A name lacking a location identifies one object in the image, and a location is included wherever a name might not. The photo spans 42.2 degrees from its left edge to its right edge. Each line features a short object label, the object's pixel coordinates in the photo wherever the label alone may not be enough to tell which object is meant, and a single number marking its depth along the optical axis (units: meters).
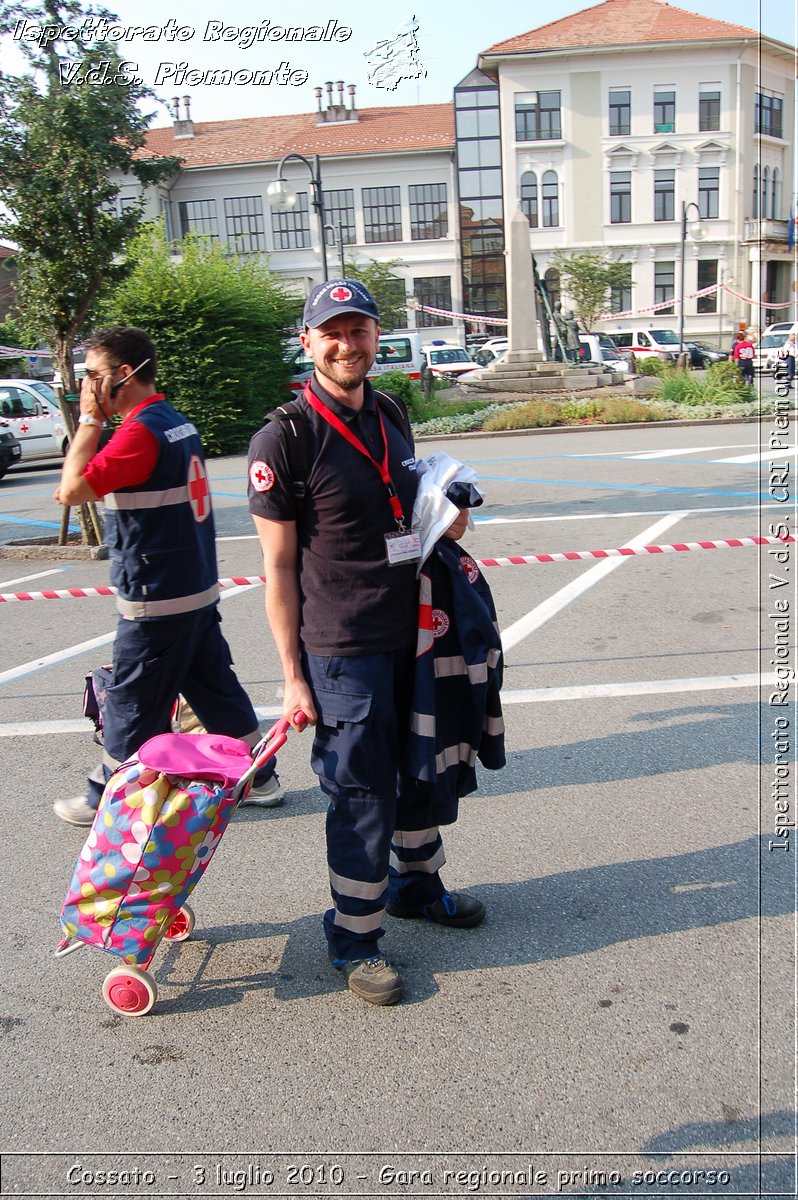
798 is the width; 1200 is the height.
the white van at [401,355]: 27.33
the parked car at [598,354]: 32.66
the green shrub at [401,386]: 20.50
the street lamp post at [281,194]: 15.38
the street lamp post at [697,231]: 53.28
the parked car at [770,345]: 35.47
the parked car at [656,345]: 40.00
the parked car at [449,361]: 33.25
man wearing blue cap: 2.97
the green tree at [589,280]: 48.97
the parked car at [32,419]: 19.53
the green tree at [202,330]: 20.14
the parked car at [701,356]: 40.14
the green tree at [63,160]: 9.82
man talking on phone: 3.63
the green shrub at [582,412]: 20.92
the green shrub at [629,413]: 20.53
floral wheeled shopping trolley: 2.98
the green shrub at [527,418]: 20.80
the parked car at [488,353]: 37.56
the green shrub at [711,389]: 22.20
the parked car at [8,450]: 18.42
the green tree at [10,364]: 34.12
